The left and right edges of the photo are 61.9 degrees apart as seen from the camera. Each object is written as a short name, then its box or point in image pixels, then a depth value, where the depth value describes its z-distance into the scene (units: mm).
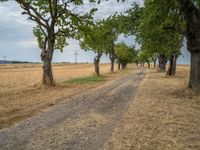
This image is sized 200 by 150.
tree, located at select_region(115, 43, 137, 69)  47771
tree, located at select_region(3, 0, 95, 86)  13941
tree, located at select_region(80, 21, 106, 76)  14660
